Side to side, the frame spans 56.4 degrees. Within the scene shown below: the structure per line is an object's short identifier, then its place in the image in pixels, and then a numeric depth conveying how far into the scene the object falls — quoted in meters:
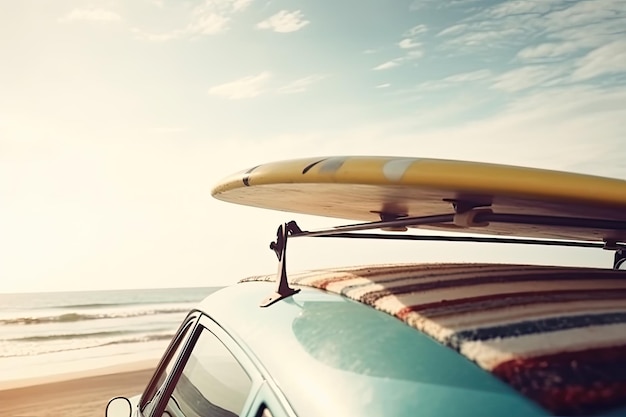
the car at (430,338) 1.05
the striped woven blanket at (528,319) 1.03
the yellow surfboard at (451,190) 1.15
